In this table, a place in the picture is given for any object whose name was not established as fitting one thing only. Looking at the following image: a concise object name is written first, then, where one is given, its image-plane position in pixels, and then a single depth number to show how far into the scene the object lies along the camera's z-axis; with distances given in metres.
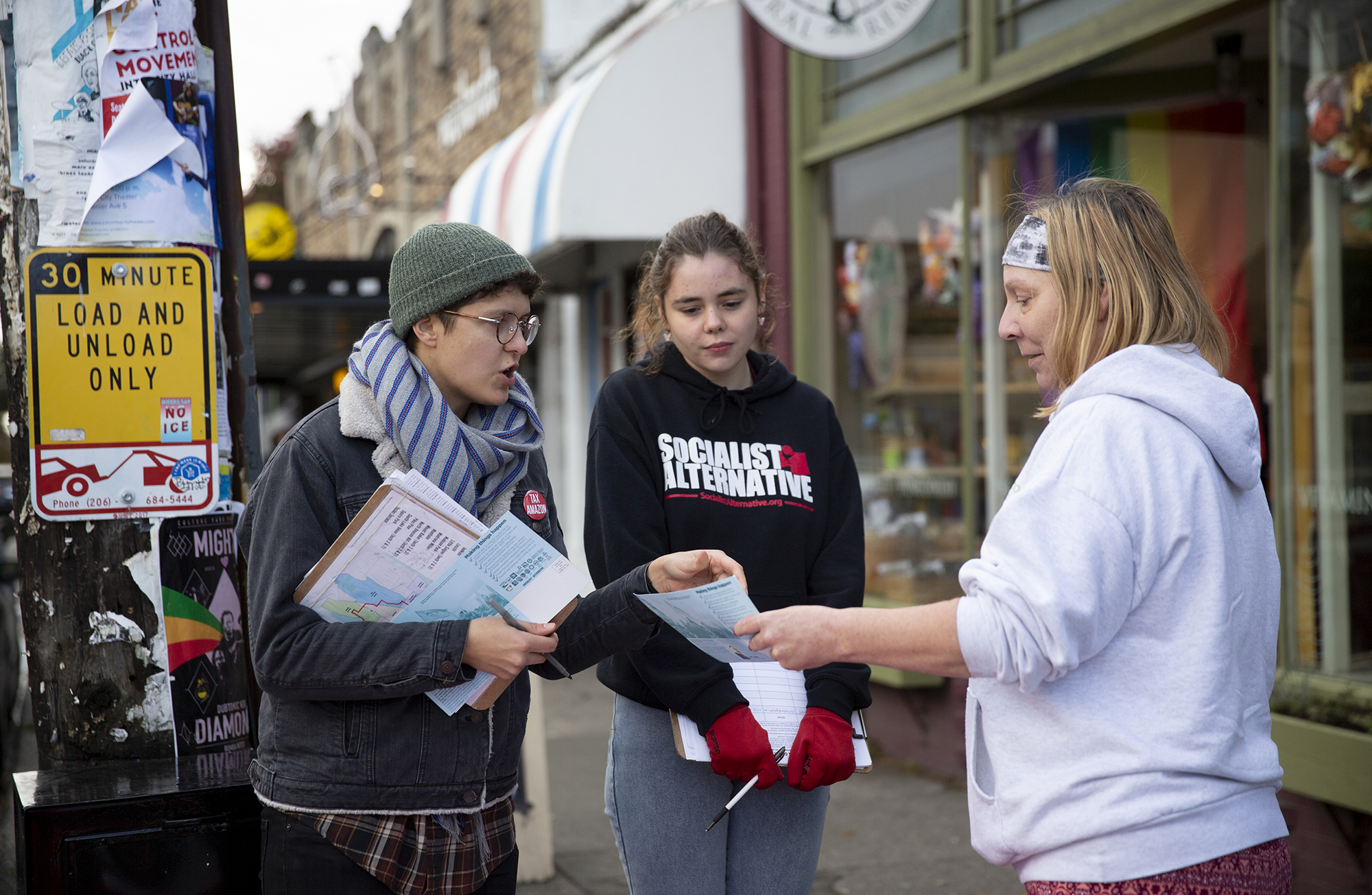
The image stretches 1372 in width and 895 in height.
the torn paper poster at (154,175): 2.65
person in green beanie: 2.05
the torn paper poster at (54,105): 2.61
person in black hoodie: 2.51
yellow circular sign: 14.79
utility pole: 2.62
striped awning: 7.90
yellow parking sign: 2.61
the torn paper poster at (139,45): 2.65
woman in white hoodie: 1.69
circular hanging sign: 5.62
